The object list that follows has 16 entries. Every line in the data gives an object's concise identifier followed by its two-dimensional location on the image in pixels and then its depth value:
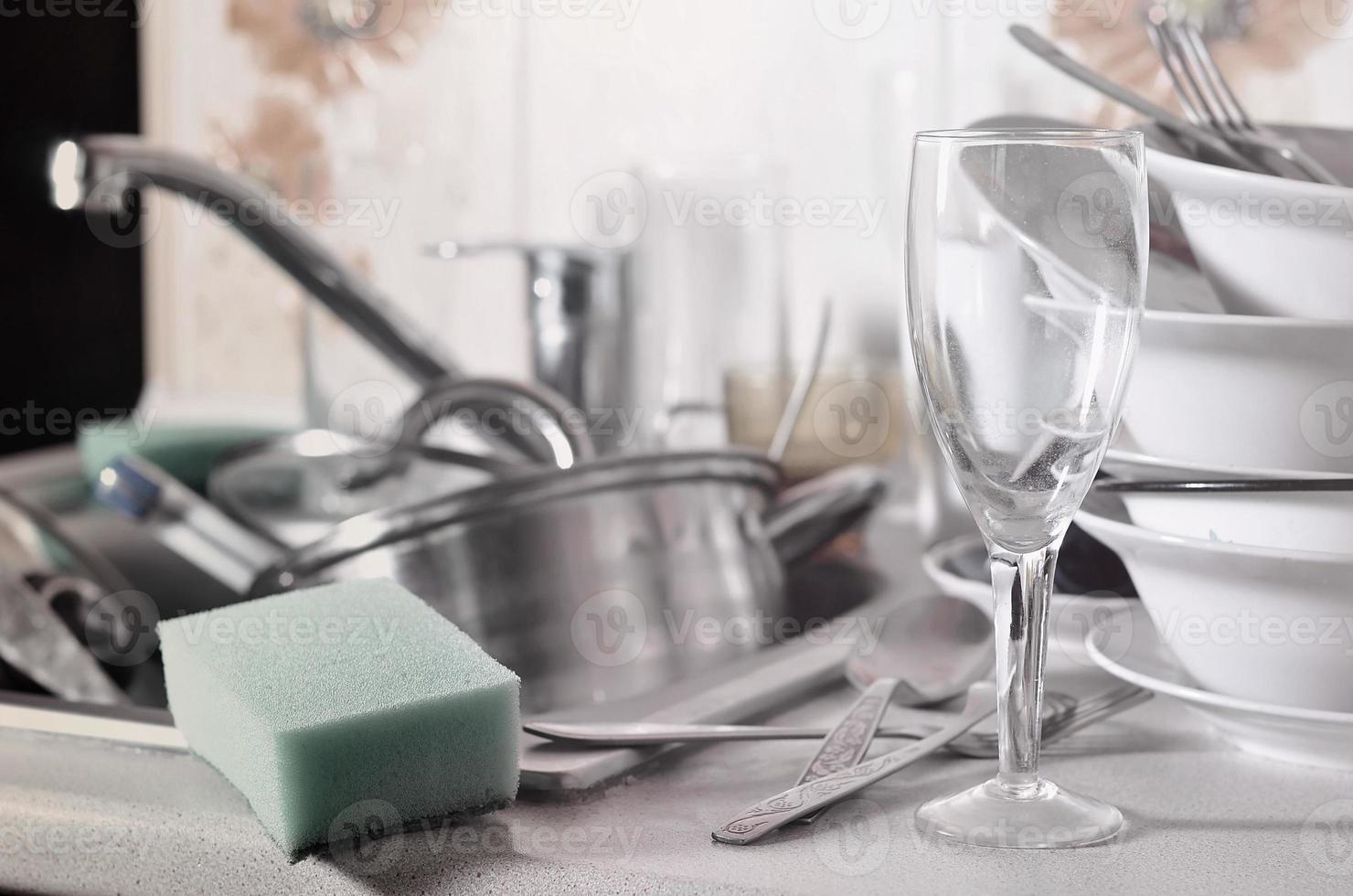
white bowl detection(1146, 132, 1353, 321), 0.95
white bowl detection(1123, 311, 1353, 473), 0.94
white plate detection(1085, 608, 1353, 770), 0.96
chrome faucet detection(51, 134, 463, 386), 1.32
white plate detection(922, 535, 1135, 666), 1.08
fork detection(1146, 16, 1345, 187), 1.02
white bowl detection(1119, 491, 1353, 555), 0.94
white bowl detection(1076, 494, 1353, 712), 0.95
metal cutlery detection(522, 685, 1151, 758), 0.97
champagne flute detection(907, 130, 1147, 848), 0.87
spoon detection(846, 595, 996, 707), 1.05
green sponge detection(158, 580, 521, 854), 0.90
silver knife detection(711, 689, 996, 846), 0.92
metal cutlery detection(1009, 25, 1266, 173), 1.02
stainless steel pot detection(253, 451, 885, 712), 1.07
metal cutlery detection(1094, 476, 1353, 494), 0.93
